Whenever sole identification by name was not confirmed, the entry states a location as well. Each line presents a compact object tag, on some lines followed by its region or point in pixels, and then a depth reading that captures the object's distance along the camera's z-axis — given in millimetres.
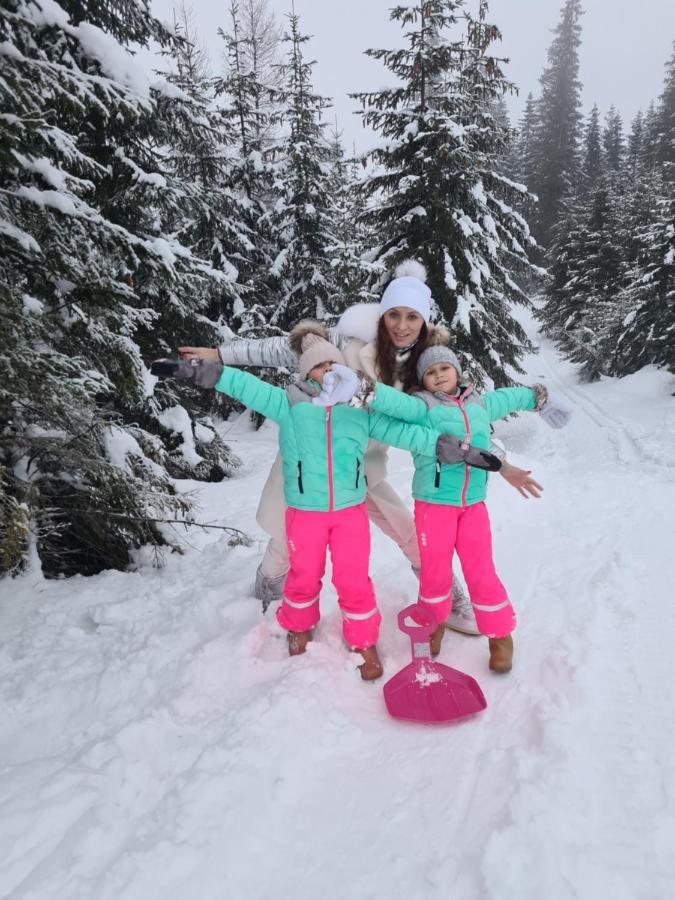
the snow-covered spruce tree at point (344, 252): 11357
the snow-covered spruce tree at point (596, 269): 23359
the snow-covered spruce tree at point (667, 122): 30867
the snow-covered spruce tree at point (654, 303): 16797
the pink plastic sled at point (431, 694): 2727
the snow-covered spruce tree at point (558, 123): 37469
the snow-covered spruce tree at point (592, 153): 39447
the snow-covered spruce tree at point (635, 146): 37000
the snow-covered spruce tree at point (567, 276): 26000
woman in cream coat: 3334
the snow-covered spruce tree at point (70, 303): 3414
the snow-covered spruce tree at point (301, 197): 13938
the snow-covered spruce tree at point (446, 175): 10109
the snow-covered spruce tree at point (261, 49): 16359
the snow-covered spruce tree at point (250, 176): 14938
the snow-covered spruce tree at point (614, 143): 41344
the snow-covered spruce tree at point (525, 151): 41094
